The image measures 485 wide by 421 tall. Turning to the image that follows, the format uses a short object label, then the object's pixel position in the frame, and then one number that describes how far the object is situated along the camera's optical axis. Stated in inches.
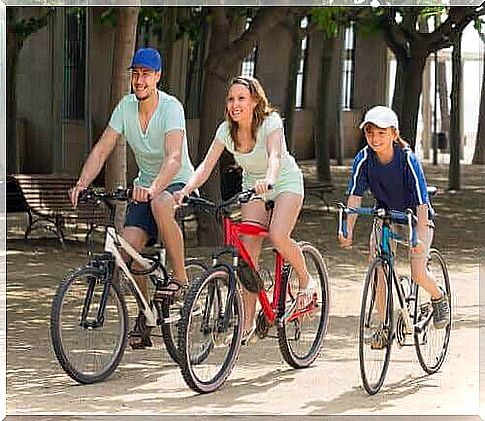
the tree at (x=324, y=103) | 892.0
